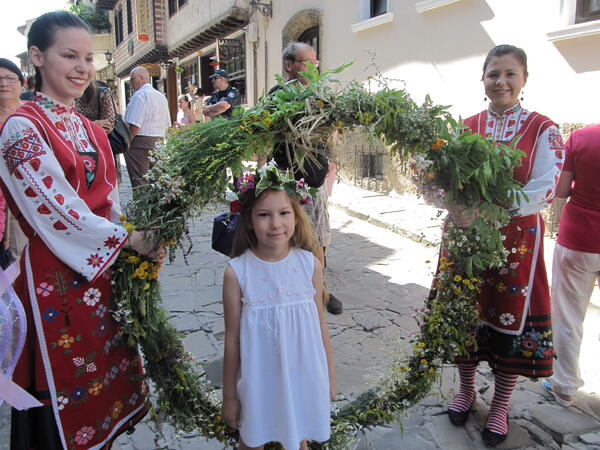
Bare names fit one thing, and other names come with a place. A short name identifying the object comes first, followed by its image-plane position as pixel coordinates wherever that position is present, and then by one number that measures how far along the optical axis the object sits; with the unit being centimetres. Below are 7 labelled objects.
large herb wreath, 188
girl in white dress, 183
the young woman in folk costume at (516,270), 239
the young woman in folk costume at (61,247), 165
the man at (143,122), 604
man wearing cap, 650
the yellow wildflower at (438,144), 203
